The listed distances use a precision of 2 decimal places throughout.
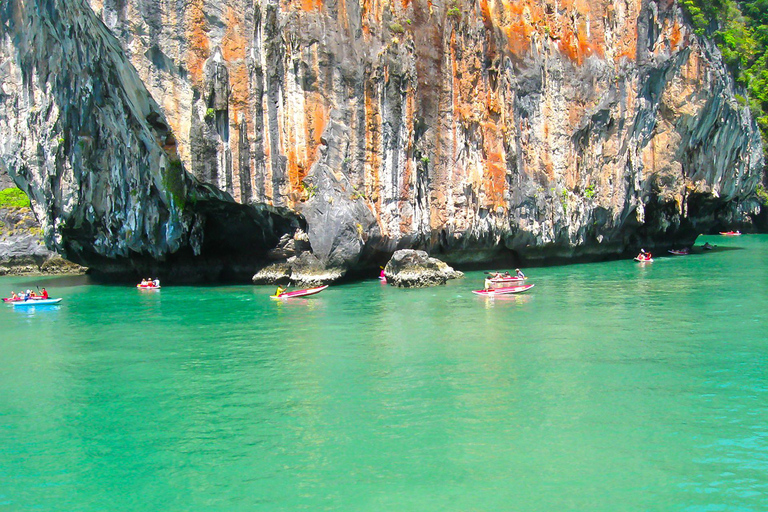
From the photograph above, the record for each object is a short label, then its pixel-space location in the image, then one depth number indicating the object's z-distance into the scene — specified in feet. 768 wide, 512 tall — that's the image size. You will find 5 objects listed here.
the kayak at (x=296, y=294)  101.50
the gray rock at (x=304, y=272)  112.27
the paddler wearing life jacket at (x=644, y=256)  149.28
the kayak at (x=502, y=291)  100.63
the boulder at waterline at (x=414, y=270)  111.55
